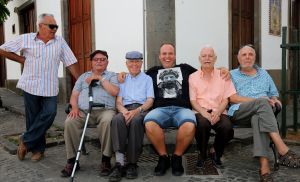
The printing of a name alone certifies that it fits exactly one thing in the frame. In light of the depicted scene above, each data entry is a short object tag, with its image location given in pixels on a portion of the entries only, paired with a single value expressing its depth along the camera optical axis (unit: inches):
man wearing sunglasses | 141.0
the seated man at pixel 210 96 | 127.5
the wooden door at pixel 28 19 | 338.4
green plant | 254.9
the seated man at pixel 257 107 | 117.8
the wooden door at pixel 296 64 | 160.3
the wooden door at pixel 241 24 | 224.8
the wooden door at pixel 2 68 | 438.1
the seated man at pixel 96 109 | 125.6
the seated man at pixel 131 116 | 122.9
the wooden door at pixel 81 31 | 244.6
